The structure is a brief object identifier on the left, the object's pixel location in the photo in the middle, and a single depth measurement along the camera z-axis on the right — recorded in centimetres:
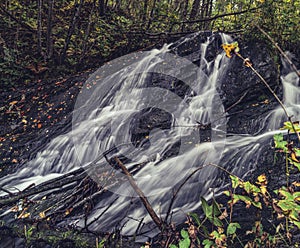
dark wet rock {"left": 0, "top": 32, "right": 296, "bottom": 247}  462
